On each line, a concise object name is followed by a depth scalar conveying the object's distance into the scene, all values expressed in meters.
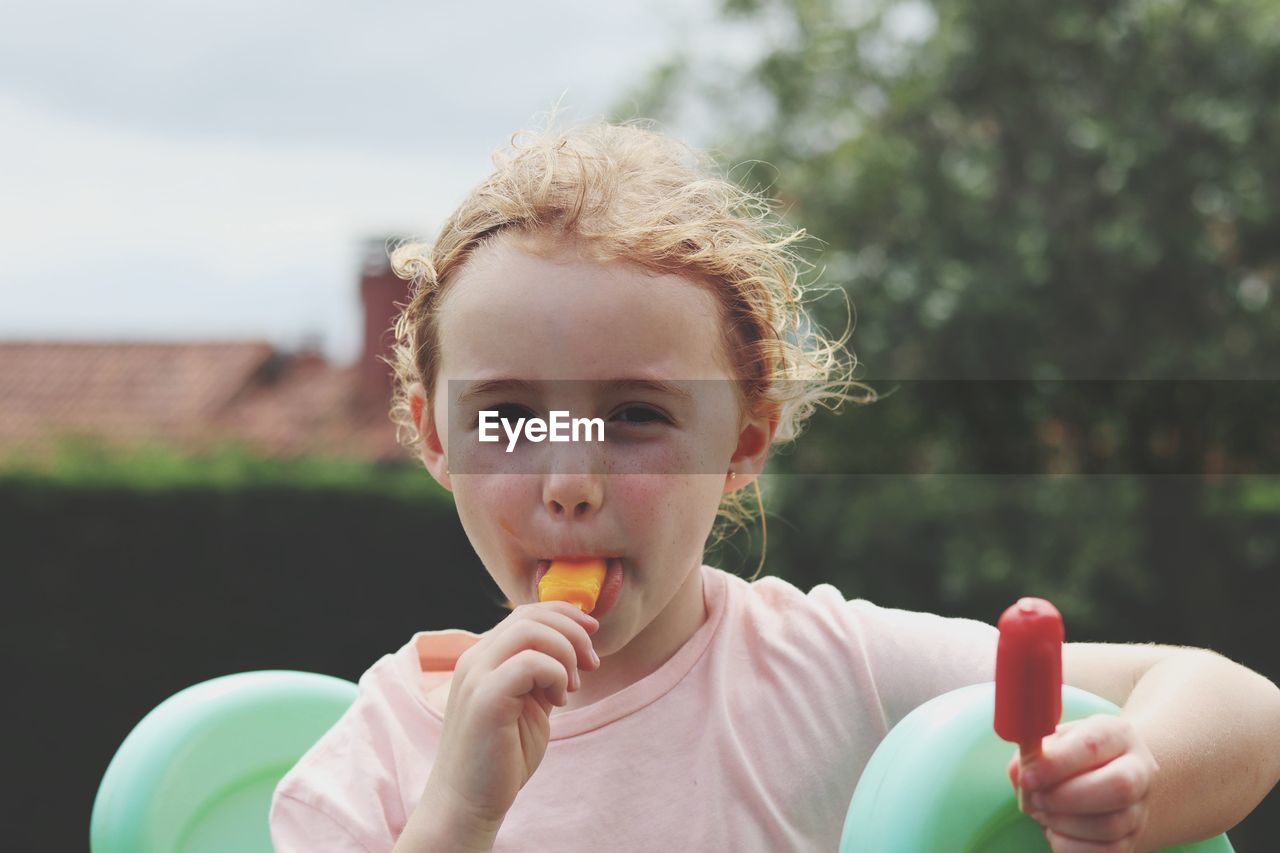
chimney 12.71
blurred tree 6.27
